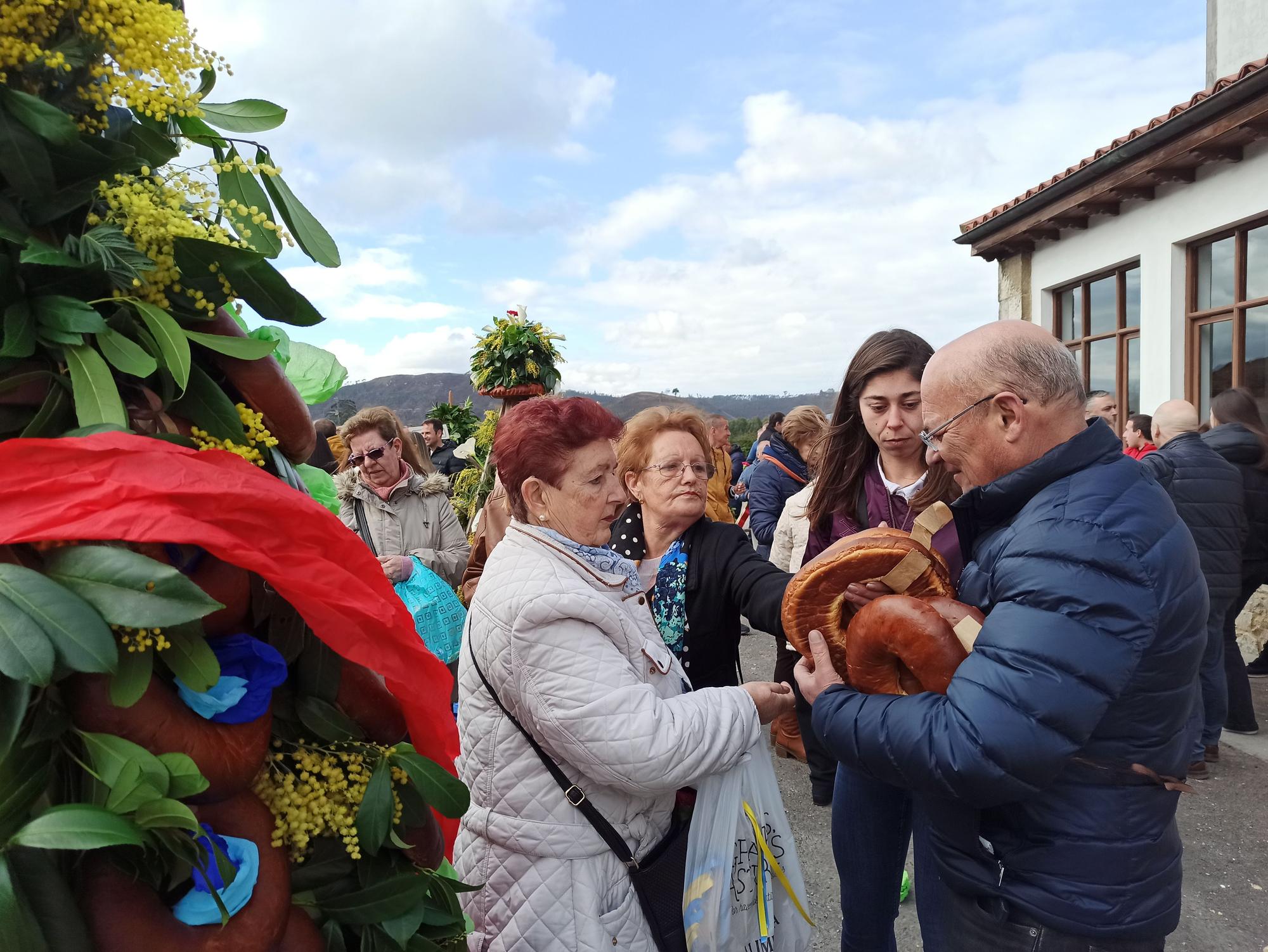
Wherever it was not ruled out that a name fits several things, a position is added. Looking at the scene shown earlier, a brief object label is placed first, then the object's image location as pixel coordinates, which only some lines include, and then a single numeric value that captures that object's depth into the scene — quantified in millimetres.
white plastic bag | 1741
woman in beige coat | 4285
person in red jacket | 6418
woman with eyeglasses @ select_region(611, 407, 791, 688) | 2609
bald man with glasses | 1394
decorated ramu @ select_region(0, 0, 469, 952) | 814
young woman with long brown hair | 2318
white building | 7008
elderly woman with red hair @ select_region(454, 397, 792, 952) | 1611
